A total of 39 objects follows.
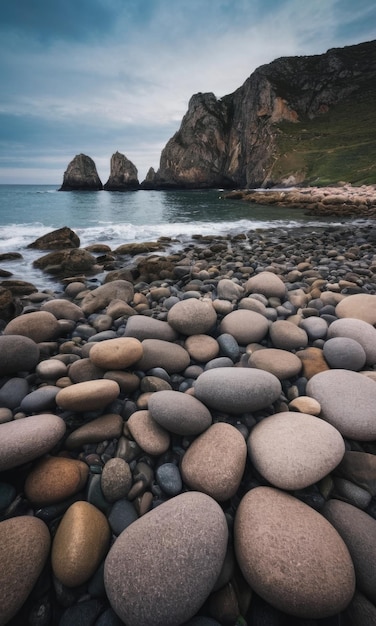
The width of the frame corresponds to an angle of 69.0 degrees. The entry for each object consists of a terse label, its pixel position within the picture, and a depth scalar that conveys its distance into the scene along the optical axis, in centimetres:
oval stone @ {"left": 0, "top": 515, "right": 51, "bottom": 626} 111
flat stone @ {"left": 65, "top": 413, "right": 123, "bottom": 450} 179
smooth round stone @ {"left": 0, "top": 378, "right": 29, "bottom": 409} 214
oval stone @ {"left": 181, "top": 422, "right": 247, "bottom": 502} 152
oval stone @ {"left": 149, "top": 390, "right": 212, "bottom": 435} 180
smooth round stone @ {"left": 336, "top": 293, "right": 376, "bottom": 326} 333
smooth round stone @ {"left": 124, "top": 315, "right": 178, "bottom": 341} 298
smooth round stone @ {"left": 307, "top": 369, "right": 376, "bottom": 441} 185
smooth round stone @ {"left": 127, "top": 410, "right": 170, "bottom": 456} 176
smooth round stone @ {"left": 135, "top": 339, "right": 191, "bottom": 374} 251
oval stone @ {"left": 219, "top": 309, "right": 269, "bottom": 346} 299
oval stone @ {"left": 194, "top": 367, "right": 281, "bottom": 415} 196
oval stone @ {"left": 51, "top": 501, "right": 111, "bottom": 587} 122
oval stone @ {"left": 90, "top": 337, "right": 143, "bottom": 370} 235
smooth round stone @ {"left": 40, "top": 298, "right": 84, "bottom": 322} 364
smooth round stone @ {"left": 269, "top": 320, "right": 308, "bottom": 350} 285
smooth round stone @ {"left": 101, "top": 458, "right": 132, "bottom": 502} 153
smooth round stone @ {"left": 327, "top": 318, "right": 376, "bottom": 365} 266
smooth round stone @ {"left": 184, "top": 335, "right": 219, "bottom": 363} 270
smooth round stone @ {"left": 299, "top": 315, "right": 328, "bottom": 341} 302
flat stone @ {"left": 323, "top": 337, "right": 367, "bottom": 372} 252
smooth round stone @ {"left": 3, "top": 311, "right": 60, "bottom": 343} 304
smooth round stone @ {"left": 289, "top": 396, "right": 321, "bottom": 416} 200
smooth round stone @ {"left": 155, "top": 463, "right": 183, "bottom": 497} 158
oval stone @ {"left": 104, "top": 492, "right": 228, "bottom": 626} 108
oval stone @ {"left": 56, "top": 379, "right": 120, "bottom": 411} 193
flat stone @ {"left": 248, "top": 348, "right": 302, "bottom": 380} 240
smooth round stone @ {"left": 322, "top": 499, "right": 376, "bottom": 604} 122
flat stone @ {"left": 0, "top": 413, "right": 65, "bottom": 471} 150
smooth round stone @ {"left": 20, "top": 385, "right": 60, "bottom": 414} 205
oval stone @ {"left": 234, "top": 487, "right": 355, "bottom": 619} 113
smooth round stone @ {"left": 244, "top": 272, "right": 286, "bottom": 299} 412
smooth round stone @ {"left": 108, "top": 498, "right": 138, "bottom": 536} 141
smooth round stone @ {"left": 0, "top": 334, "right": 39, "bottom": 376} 244
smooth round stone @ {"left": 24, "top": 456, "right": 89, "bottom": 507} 148
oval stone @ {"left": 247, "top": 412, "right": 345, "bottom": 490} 153
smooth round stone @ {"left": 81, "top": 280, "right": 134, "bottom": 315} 406
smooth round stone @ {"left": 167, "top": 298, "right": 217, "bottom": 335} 303
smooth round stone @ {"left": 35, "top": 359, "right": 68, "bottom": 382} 242
